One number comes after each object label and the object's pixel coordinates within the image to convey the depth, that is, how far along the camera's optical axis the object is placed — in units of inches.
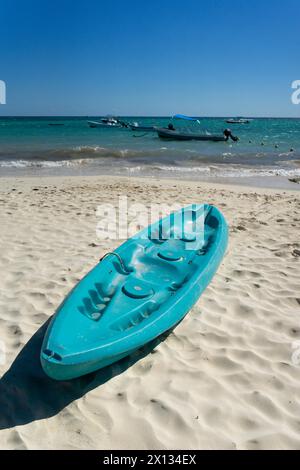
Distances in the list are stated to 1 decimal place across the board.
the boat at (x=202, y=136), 948.6
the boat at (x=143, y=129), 1263.0
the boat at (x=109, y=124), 1618.5
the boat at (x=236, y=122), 2755.9
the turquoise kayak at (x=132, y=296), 93.8
